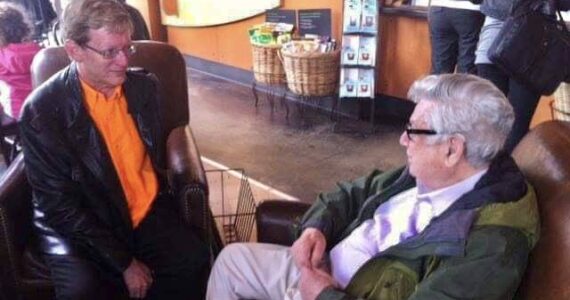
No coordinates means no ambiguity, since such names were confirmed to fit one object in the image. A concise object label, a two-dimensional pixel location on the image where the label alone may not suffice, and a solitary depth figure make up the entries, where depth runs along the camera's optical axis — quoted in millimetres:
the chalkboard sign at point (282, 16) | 4180
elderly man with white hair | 1092
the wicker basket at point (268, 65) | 3939
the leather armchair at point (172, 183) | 1602
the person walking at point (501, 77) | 2311
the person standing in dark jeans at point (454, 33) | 2838
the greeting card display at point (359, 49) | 3646
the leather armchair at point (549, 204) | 1029
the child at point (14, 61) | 2717
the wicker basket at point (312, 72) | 3658
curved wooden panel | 4598
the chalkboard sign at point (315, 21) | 4004
